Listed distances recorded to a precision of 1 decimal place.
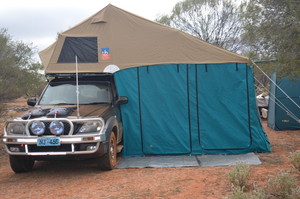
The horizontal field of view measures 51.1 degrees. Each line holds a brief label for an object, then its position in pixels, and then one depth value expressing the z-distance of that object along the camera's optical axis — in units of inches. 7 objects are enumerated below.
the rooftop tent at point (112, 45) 280.4
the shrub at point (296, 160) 199.5
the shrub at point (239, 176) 179.0
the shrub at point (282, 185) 155.9
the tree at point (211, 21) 932.0
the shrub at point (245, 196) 142.9
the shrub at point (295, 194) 140.5
